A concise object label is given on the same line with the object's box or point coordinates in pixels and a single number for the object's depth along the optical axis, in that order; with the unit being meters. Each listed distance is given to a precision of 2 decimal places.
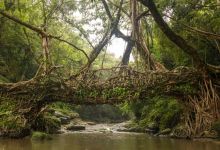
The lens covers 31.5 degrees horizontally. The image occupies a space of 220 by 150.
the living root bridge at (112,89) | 12.02
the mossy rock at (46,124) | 14.41
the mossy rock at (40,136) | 12.43
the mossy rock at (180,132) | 12.68
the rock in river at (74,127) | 18.59
